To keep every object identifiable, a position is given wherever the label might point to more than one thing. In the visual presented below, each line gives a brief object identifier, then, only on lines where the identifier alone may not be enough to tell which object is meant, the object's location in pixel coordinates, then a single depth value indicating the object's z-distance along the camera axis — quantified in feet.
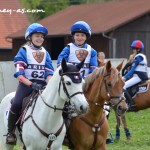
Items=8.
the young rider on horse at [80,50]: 64.03
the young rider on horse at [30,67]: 61.98
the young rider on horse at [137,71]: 101.96
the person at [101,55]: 108.08
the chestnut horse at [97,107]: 61.57
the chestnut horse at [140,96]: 104.71
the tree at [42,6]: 399.03
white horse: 55.21
